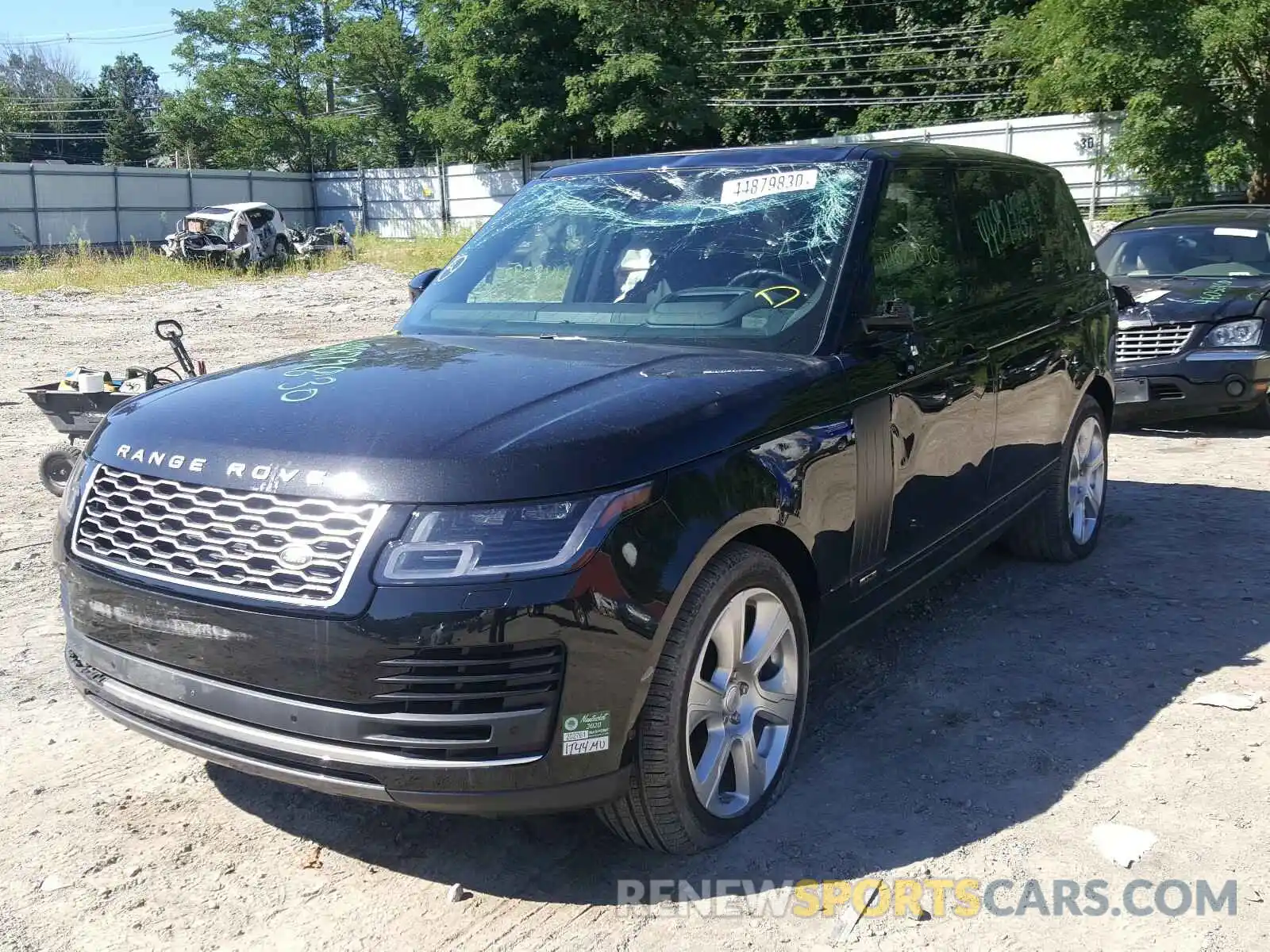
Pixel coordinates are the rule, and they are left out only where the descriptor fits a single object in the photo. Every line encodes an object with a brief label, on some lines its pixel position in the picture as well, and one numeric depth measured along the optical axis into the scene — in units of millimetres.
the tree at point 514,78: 37156
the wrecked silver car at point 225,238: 26141
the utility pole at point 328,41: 54906
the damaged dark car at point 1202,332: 8414
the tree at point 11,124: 68938
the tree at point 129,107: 76188
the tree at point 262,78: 54906
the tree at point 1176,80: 16234
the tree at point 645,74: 35625
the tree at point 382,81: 50562
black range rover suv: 2576
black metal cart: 6755
